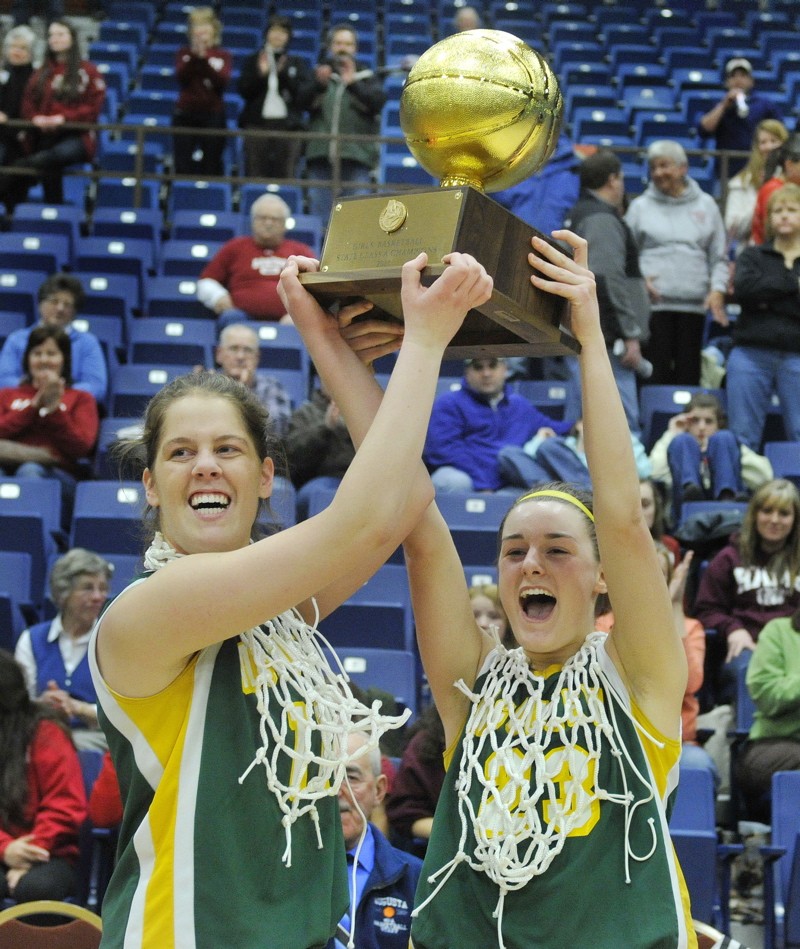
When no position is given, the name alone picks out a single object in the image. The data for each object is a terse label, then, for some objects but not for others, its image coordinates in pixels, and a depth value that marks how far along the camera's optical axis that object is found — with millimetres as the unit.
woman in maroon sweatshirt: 5293
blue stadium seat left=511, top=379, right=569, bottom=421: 7273
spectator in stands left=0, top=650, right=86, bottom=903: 4043
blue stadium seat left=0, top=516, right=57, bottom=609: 5570
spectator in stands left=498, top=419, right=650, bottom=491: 5910
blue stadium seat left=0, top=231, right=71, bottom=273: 8281
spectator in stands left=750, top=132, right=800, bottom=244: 7621
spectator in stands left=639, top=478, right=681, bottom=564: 5328
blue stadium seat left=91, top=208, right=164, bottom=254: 8945
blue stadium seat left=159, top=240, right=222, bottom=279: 8656
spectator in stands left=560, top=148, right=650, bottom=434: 6574
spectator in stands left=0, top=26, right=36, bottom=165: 9547
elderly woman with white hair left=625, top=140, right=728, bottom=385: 7699
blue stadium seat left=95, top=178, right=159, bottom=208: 9758
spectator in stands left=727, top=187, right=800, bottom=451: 6824
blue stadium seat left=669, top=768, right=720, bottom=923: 3809
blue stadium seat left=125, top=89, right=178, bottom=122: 11000
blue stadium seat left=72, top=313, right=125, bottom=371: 7535
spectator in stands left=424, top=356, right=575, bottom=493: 6406
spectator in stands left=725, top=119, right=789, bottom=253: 8383
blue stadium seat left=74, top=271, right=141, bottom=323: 7918
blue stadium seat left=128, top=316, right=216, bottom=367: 7348
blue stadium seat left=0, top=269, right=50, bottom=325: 7805
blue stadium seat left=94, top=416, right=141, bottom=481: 6375
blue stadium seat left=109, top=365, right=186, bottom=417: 6844
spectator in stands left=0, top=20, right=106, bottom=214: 9281
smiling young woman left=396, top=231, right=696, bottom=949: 1970
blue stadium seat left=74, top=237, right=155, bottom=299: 8492
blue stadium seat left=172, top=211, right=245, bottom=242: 8969
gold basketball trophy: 2098
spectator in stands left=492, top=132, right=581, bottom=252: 8000
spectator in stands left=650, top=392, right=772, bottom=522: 6301
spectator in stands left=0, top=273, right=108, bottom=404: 6742
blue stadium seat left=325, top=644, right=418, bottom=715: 4777
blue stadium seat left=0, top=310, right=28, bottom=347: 7449
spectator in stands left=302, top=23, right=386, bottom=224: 9695
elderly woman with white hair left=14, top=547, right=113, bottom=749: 4824
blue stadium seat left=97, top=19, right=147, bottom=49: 12516
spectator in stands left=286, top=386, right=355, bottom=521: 6074
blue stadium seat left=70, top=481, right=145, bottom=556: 5691
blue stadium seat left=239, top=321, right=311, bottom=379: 7336
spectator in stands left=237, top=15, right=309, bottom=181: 9789
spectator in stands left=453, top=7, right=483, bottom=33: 10422
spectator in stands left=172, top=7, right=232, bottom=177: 9914
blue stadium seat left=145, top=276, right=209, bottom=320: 8148
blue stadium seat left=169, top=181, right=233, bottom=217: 9734
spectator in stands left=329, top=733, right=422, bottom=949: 3539
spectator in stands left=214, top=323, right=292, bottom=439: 6405
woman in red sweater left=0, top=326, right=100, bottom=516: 6254
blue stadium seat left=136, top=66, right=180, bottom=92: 11539
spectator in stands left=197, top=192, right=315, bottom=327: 7777
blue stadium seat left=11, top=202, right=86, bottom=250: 8836
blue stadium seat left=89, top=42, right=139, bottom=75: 12016
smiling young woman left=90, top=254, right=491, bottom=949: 1764
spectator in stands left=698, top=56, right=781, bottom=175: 9820
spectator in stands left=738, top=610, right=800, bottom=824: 4441
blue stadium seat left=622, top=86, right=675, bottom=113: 11555
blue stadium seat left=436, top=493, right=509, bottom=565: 5656
